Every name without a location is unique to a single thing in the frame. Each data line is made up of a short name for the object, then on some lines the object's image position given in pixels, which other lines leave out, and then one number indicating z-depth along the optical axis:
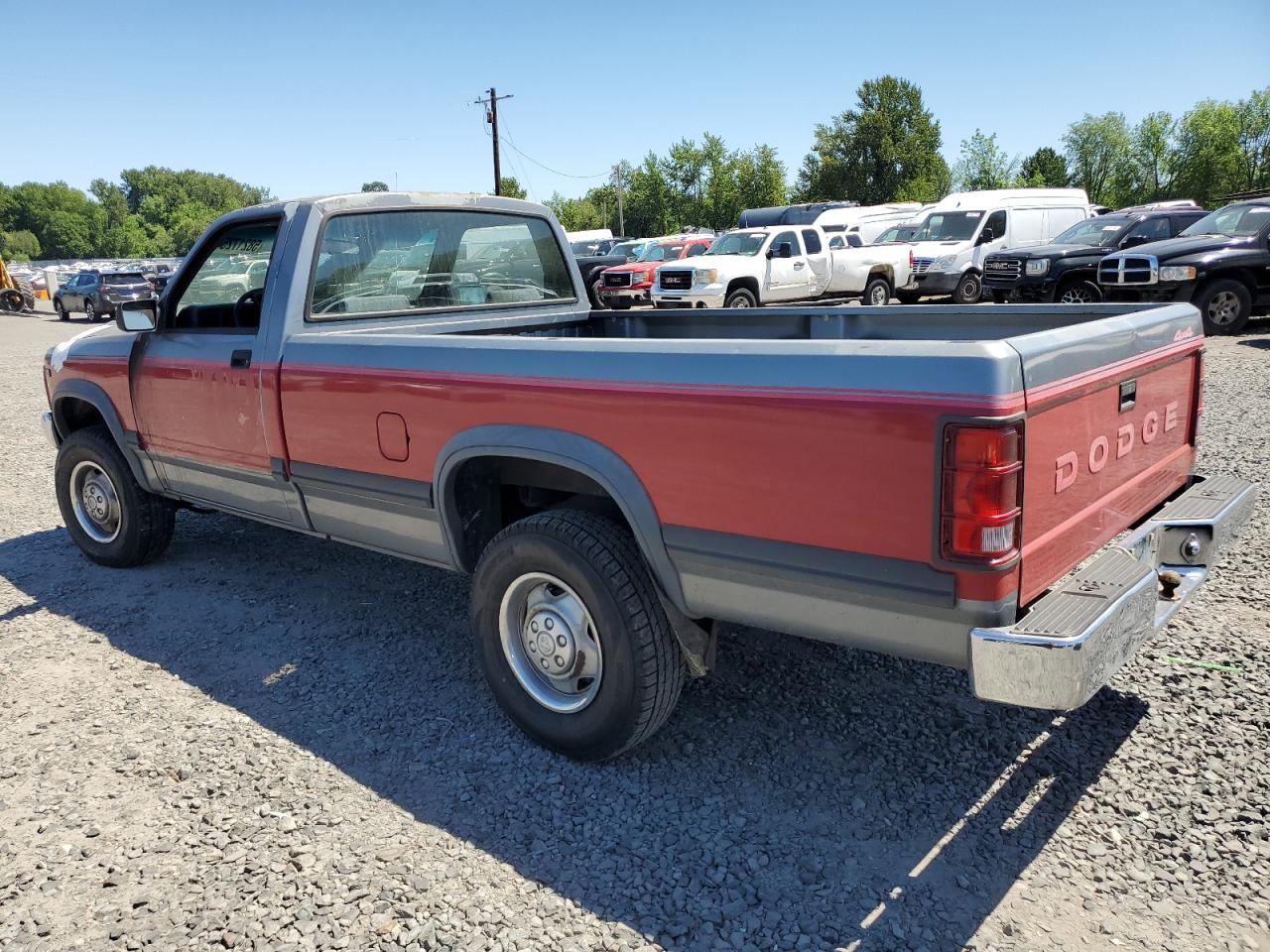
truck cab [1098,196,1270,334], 12.51
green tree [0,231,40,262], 111.50
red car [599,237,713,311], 19.58
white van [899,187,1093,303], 18.56
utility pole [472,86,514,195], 43.94
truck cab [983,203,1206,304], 14.66
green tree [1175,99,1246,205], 68.62
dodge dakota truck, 2.27
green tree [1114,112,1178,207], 77.50
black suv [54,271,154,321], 27.30
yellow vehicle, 33.07
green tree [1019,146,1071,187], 83.69
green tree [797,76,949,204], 75.25
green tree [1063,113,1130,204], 83.38
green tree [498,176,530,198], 73.96
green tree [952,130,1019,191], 79.19
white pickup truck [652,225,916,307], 16.98
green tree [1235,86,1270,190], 69.12
